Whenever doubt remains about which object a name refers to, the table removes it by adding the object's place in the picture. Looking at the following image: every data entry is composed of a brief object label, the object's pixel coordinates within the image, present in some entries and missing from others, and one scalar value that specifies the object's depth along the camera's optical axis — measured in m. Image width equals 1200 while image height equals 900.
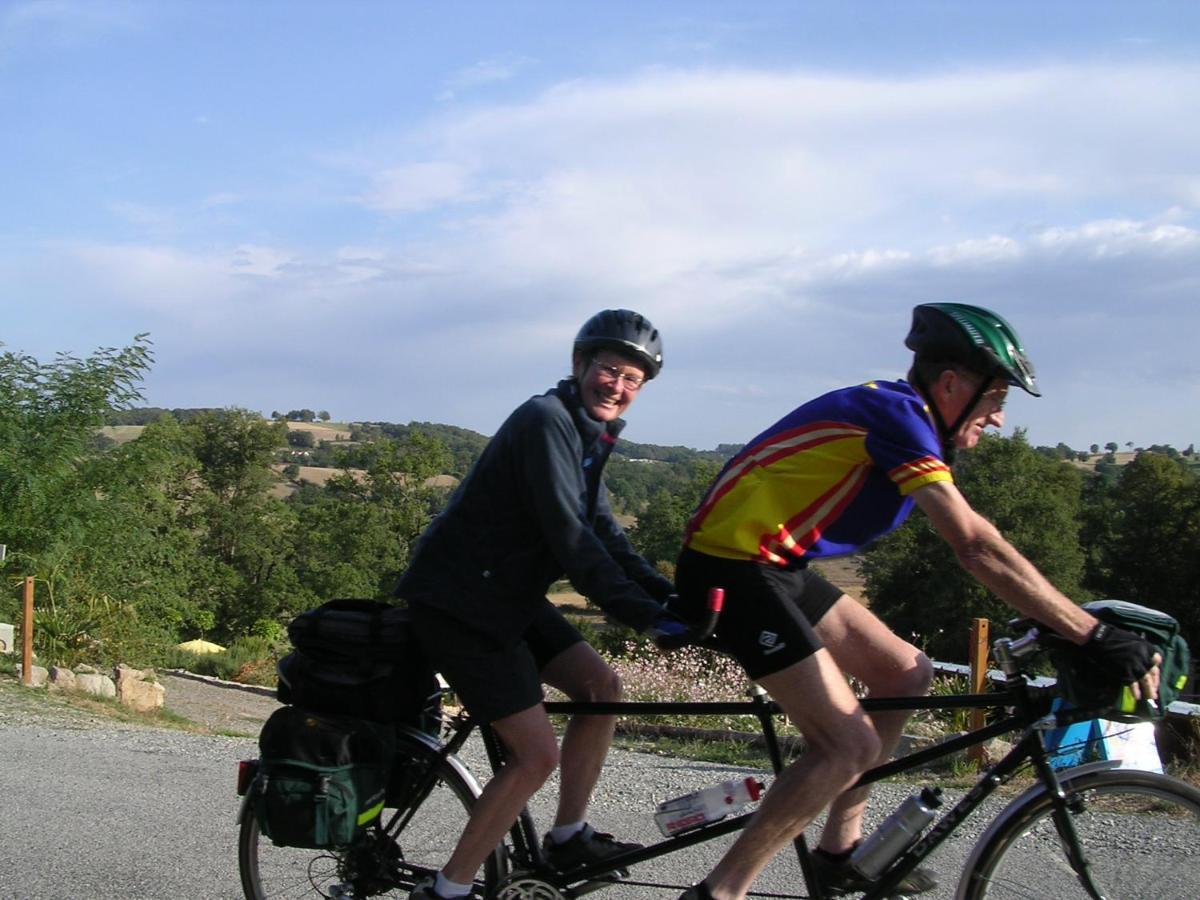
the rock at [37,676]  11.63
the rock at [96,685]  11.93
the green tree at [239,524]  55.16
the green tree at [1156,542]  42.47
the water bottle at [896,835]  3.39
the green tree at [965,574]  43.53
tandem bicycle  3.32
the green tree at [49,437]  15.95
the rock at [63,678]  11.82
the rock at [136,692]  11.96
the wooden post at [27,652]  11.65
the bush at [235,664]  23.48
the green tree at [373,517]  55.94
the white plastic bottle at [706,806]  3.49
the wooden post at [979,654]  8.16
